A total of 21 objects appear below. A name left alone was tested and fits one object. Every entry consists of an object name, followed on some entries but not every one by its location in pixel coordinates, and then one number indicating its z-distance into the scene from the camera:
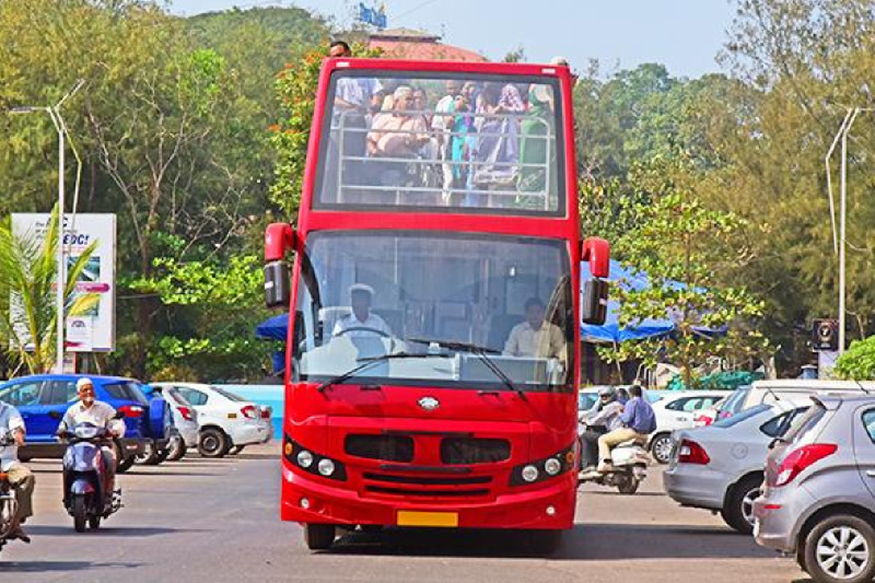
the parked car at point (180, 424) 39.53
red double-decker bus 17.48
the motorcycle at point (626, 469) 31.59
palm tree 51.09
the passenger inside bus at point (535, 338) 17.69
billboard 53.91
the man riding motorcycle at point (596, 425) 32.72
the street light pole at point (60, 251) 51.30
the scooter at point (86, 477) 20.89
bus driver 17.67
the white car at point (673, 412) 43.78
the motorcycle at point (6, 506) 16.98
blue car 32.81
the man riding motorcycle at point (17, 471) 16.91
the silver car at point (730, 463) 22.39
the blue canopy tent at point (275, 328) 48.25
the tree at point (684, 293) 57.75
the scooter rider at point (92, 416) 21.47
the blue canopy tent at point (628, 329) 57.94
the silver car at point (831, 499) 16.08
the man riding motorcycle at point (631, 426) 31.56
